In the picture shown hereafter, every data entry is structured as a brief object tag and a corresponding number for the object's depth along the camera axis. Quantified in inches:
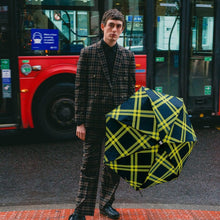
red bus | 260.1
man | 129.7
